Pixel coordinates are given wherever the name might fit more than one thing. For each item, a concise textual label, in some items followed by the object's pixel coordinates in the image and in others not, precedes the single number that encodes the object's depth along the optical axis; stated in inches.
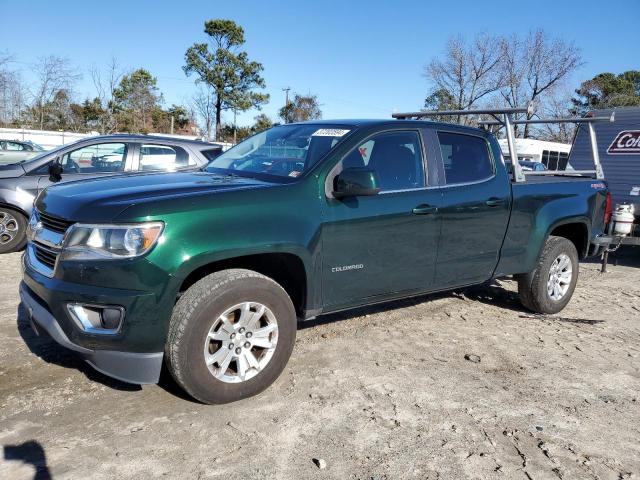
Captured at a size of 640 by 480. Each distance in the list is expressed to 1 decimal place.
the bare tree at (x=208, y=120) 1696.6
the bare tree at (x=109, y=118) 1483.8
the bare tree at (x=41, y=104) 1336.1
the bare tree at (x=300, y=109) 1946.4
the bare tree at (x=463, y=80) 1387.8
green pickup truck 113.1
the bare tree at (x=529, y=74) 1407.5
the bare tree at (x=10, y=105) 1245.7
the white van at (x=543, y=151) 1077.8
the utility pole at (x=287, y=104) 1968.5
